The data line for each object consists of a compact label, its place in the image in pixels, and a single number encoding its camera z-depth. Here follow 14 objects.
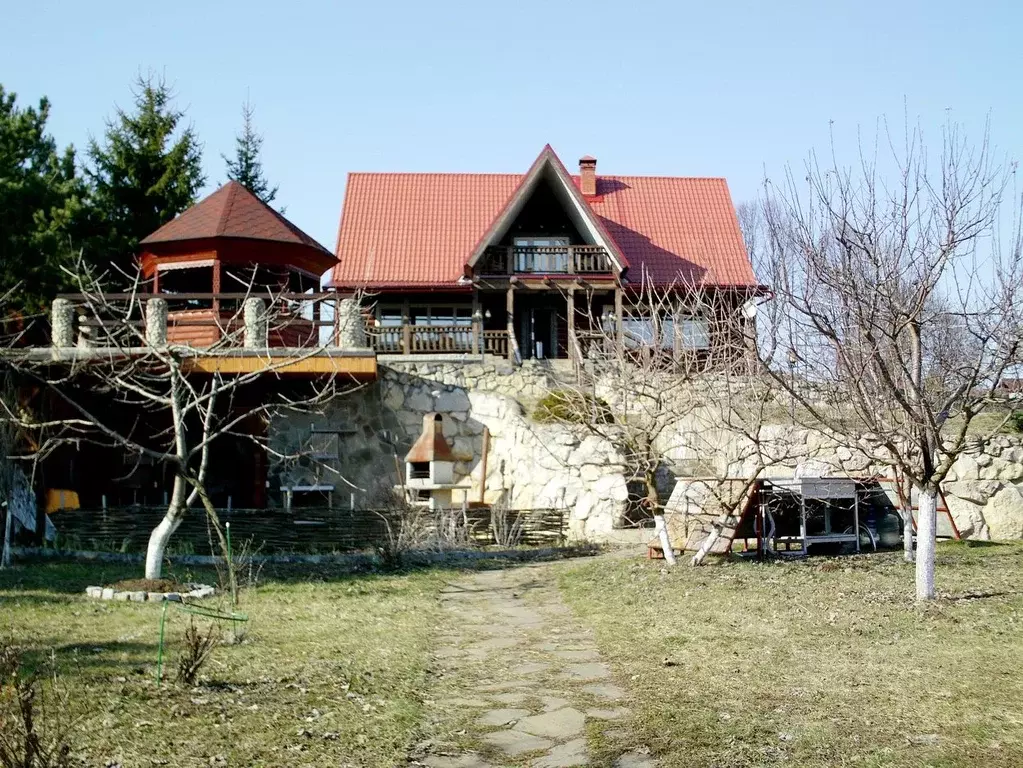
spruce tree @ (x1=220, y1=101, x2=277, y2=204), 33.97
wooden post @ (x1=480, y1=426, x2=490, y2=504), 19.20
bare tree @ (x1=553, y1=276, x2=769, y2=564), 12.89
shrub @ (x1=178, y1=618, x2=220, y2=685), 6.41
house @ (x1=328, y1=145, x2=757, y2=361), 24.34
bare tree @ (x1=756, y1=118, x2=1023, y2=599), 8.65
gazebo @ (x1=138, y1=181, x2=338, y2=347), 20.33
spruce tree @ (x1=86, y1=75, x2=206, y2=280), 28.05
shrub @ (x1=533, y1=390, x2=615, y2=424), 14.66
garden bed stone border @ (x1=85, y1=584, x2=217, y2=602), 10.21
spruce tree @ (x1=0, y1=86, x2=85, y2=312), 20.86
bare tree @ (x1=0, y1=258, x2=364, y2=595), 17.27
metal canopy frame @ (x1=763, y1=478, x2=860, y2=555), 13.14
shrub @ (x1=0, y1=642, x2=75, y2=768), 4.04
